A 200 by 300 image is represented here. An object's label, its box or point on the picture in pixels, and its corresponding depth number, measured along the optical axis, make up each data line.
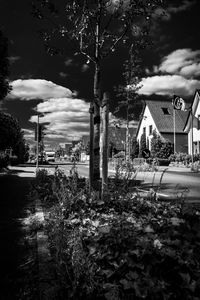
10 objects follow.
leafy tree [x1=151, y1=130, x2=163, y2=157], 32.07
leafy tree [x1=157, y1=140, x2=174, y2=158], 31.53
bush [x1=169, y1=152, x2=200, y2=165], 23.96
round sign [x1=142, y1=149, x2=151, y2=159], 15.42
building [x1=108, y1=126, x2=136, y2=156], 54.56
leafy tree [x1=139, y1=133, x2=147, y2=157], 36.57
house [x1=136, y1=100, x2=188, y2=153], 34.21
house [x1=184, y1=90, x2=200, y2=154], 26.78
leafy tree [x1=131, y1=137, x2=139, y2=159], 39.14
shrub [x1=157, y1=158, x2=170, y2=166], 25.78
